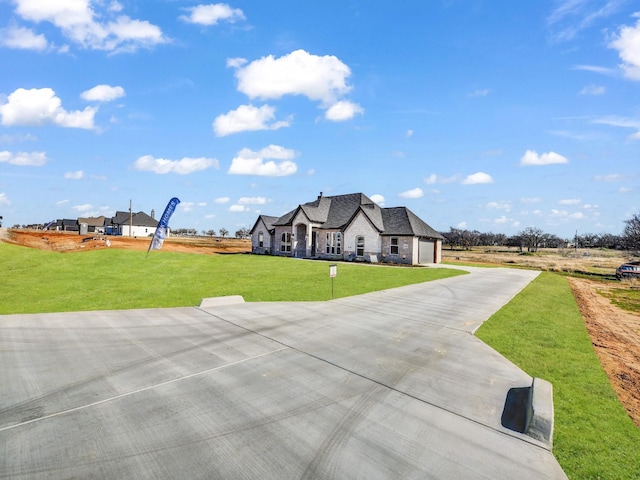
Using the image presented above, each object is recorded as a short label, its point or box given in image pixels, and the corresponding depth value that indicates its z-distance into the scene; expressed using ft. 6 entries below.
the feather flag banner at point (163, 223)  80.66
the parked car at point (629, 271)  99.55
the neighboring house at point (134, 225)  275.59
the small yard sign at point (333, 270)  44.92
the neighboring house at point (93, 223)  321.50
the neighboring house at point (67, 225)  354.33
